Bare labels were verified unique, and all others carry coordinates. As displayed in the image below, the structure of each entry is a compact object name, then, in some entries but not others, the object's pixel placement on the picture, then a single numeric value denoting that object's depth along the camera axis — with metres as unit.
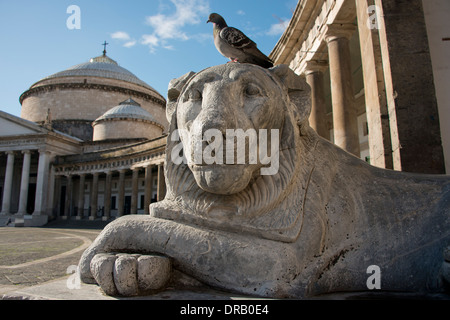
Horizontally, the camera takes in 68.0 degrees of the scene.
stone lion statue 1.84
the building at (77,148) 27.95
